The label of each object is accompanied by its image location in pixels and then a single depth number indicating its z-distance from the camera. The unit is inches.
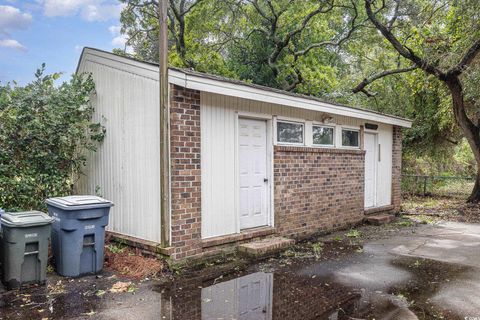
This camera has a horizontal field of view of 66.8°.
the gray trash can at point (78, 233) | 196.5
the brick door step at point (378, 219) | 373.4
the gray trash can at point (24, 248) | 178.2
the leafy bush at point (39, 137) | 235.0
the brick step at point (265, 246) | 240.5
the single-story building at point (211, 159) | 219.6
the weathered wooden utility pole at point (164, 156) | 209.5
